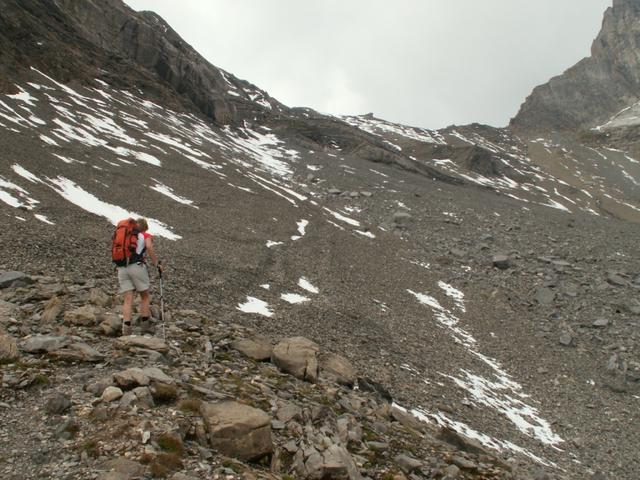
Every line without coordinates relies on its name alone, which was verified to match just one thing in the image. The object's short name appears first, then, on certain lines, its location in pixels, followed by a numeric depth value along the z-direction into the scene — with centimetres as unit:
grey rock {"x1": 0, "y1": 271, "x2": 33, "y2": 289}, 1116
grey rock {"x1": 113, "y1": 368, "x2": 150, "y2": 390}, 713
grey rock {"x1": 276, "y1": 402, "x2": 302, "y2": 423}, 798
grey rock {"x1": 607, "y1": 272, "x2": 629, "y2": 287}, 3421
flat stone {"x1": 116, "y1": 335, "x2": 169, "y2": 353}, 890
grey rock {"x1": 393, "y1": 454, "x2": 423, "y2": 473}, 811
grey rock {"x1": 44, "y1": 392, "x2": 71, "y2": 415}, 645
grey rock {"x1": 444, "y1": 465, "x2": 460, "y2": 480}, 829
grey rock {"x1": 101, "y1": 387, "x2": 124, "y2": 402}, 677
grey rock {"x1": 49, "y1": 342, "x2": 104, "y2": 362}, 794
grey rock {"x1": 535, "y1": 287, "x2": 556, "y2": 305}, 3130
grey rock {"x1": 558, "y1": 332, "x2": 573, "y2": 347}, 2582
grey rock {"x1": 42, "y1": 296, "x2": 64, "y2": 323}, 950
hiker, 1034
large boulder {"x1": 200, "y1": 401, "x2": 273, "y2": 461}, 653
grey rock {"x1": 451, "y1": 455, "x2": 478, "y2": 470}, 898
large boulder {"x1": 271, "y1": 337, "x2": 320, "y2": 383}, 1083
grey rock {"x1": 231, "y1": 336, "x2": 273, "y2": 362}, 1089
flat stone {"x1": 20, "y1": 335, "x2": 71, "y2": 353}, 795
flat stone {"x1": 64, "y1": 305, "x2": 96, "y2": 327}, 954
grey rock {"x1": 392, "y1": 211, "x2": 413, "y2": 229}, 4772
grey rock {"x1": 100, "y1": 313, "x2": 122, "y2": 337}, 949
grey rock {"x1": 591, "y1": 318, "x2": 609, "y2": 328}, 2788
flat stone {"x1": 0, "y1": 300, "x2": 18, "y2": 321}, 909
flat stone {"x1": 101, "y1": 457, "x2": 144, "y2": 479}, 540
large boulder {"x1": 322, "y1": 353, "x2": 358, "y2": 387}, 1223
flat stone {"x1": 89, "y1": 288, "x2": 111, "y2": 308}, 1119
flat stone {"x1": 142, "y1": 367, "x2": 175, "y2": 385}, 741
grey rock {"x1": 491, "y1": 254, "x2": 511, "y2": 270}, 3725
